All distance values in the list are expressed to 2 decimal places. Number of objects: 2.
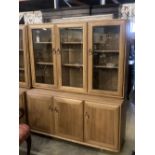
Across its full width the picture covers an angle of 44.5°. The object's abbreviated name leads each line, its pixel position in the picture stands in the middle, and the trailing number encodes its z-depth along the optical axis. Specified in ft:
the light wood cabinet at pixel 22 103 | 8.20
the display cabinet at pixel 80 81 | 6.69
